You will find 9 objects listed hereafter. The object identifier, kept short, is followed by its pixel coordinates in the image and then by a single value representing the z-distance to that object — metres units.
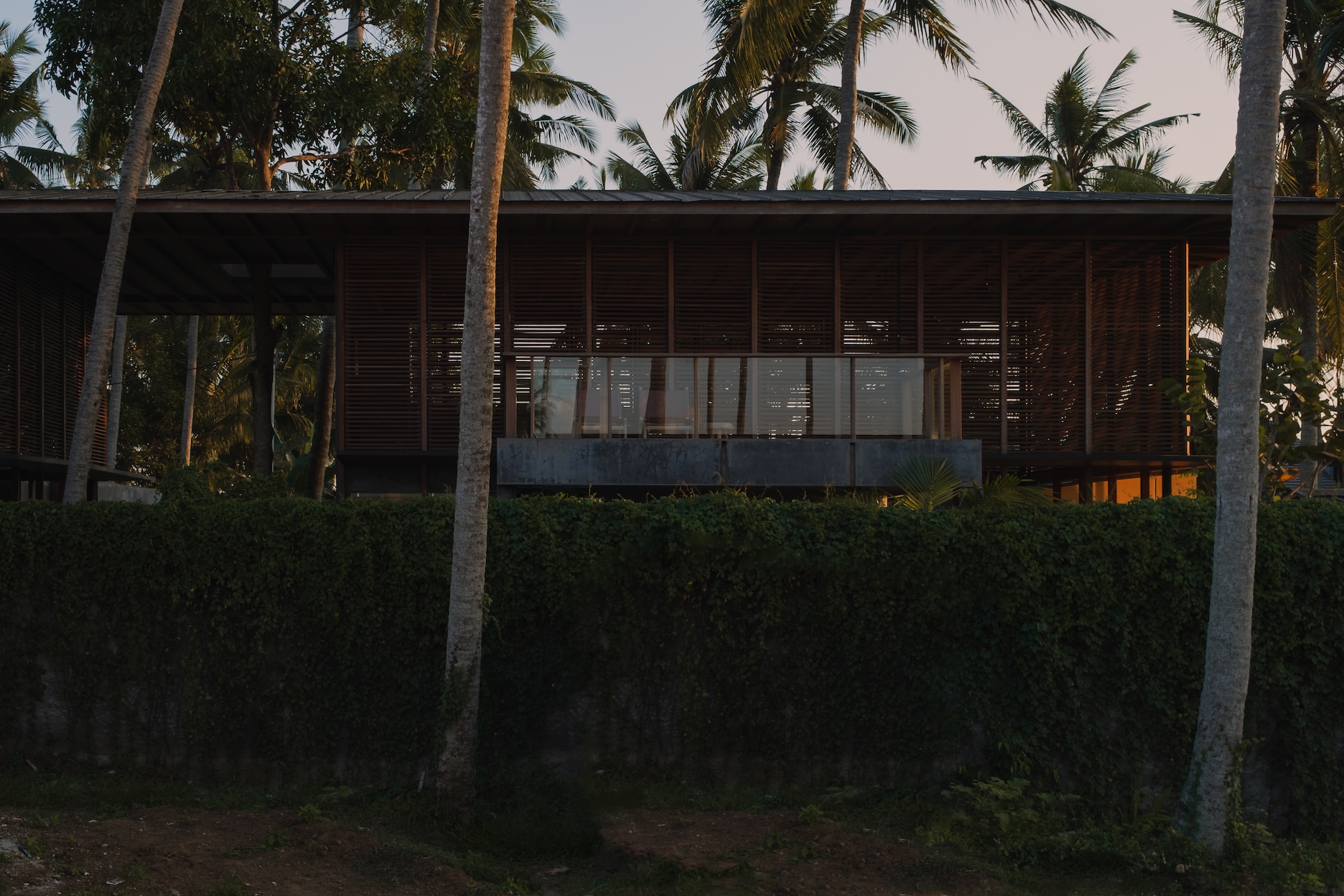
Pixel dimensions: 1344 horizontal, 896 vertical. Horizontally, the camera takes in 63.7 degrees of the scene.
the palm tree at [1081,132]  30.78
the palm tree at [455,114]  20.61
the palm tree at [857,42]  22.50
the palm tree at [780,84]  21.50
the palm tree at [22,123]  30.62
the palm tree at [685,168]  29.09
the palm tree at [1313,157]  19.23
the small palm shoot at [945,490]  10.55
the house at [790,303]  15.11
